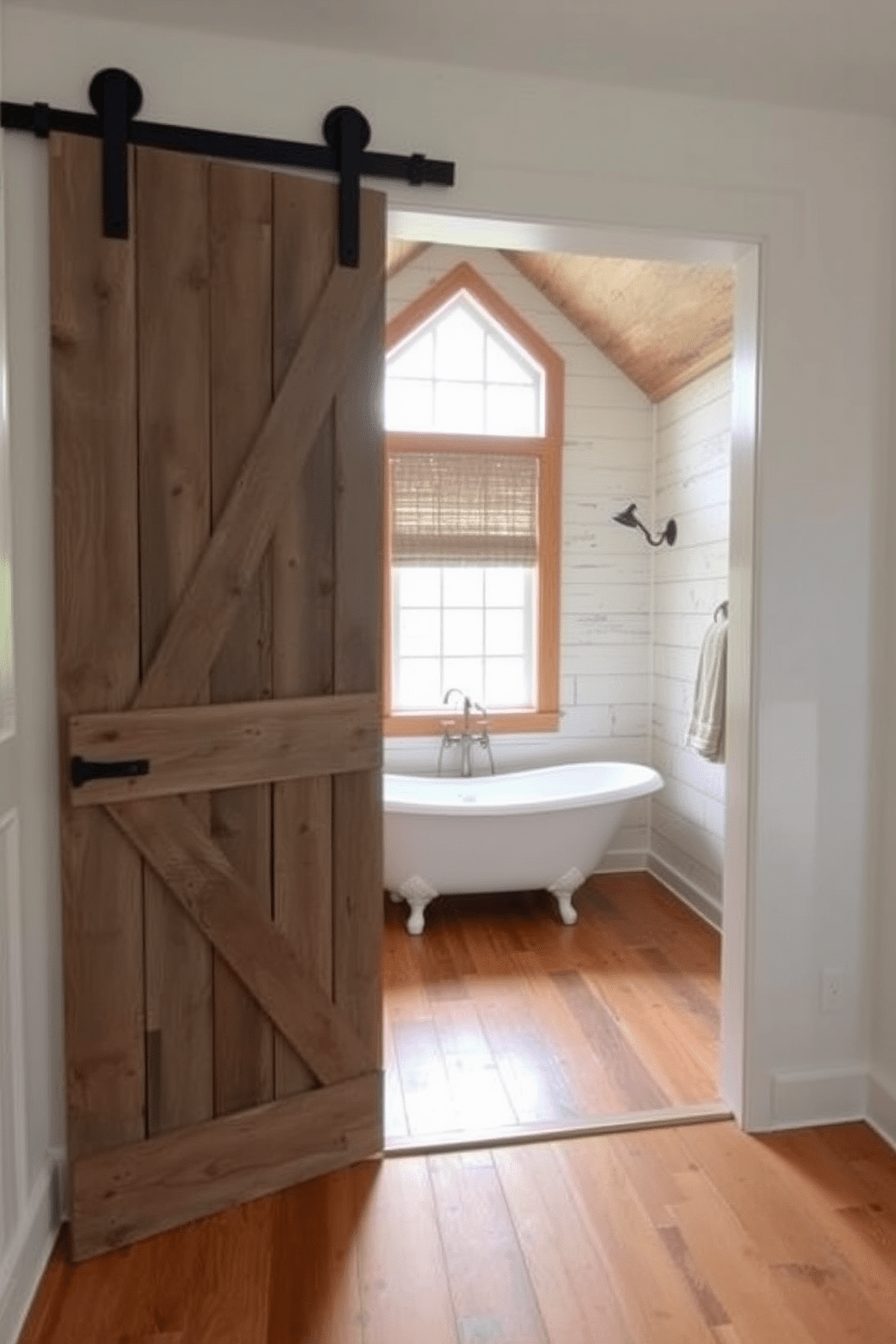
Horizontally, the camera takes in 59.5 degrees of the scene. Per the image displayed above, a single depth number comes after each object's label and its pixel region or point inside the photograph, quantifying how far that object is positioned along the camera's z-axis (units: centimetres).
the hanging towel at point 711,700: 294
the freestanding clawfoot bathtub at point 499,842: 319
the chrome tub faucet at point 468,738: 391
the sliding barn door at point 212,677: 164
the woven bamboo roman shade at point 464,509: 390
